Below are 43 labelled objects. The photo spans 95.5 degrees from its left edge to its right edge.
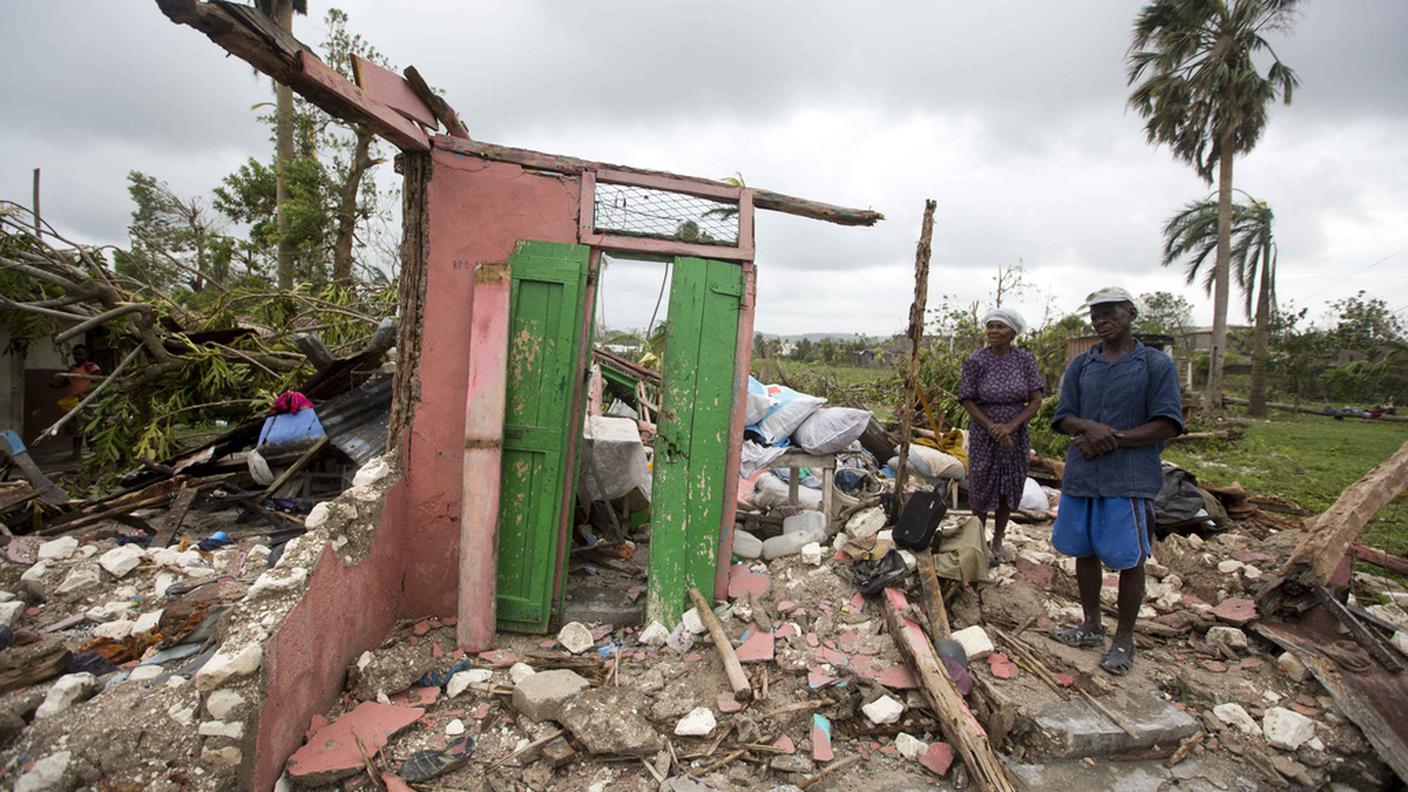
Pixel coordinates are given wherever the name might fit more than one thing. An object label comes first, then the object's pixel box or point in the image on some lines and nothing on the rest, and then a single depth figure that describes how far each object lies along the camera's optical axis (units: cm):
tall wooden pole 429
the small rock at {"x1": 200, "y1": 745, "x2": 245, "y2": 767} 221
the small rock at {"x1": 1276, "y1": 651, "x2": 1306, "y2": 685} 319
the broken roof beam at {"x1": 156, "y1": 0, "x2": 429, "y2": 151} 211
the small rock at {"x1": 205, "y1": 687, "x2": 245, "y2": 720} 224
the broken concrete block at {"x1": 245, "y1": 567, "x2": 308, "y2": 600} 256
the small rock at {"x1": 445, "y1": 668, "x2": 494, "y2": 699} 303
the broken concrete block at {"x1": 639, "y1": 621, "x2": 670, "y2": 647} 349
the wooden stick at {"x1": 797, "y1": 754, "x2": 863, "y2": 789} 257
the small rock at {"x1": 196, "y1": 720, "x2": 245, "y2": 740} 221
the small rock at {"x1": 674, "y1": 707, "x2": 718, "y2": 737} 276
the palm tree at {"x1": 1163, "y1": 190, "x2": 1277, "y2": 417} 1809
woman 398
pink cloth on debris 534
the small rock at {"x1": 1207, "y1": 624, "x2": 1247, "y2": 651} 346
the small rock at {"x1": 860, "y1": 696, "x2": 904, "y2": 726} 283
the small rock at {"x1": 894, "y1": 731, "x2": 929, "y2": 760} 271
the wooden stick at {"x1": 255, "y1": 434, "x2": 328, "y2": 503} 519
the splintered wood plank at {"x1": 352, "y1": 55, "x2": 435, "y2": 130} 290
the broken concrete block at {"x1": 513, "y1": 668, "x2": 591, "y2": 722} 283
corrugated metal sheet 512
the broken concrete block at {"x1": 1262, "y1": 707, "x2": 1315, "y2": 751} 277
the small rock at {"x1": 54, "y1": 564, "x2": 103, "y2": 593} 383
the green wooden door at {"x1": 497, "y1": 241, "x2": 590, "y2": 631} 354
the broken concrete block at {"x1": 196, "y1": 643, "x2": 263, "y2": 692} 225
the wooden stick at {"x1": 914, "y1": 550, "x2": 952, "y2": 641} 332
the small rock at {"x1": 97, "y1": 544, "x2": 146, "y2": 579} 399
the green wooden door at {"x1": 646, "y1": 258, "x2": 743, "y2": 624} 368
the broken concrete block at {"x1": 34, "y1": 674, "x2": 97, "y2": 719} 235
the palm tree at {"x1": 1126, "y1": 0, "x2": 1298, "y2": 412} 1496
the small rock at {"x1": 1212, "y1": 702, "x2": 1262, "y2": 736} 286
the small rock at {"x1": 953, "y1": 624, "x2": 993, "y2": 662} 323
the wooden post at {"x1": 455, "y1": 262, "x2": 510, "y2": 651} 333
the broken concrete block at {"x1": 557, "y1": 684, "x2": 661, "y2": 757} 264
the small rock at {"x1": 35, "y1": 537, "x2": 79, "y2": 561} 412
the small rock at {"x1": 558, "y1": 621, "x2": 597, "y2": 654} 344
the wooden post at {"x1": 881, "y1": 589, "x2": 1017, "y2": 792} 245
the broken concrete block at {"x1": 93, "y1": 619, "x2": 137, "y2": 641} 336
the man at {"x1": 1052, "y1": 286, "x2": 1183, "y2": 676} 299
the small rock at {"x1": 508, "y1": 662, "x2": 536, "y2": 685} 313
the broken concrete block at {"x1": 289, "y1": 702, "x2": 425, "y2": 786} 243
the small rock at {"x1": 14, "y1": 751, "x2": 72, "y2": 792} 208
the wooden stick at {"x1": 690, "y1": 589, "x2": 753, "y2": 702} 295
